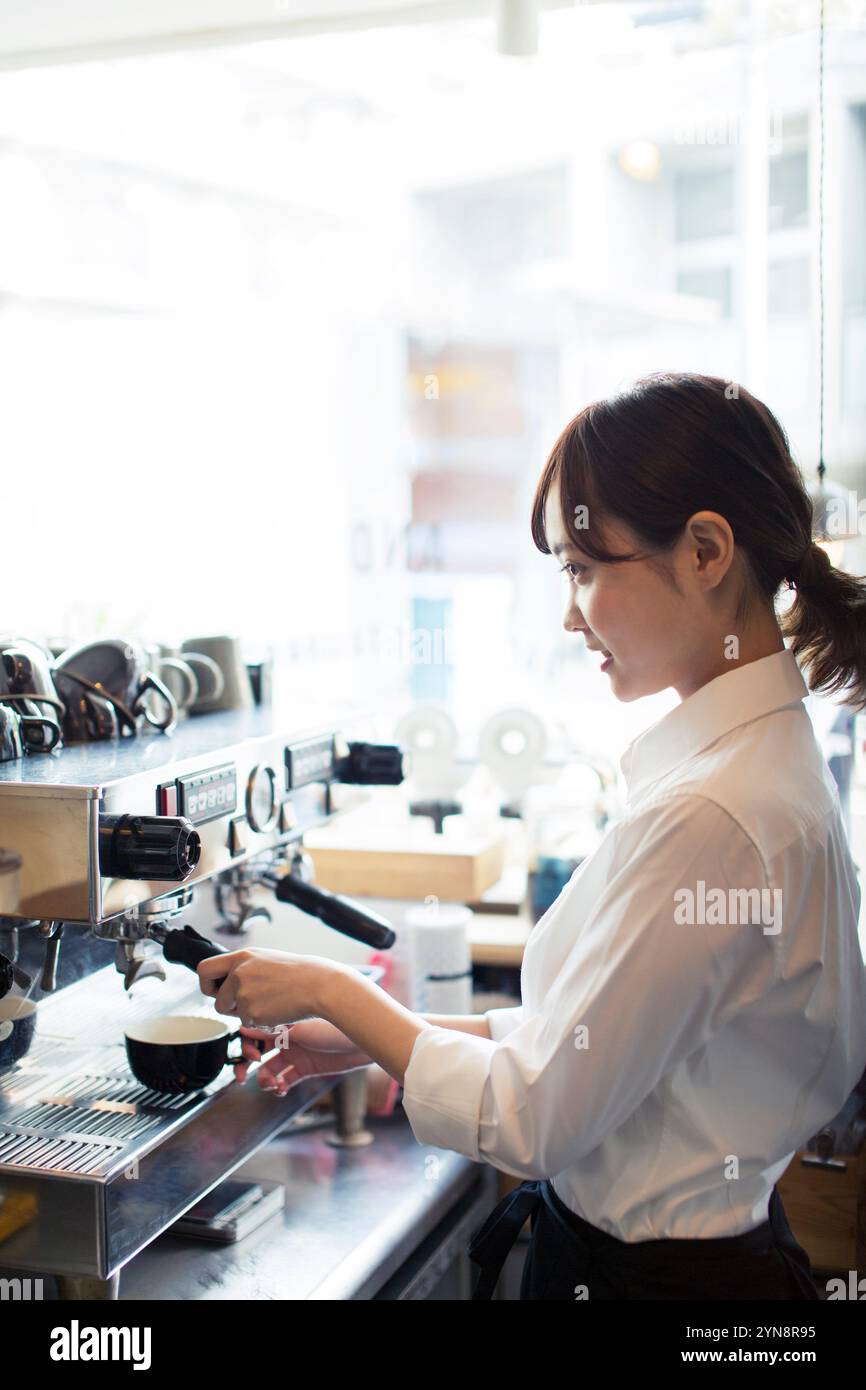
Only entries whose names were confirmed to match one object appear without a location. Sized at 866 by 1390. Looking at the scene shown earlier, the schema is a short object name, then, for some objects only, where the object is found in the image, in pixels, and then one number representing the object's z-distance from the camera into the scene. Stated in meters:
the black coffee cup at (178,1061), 1.12
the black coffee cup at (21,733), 1.03
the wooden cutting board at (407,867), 2.03
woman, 0.85
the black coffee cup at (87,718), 1.20
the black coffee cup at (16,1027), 1.15
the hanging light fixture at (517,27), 1.36
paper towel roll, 1.75
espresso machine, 0.93
